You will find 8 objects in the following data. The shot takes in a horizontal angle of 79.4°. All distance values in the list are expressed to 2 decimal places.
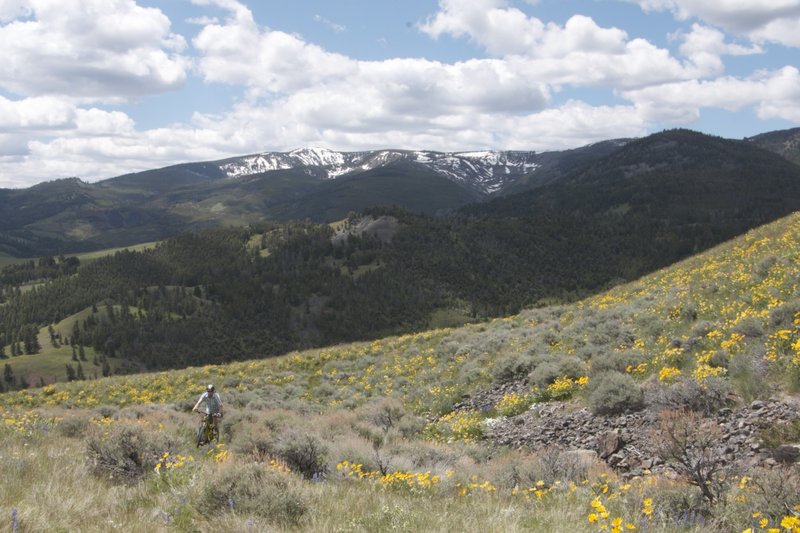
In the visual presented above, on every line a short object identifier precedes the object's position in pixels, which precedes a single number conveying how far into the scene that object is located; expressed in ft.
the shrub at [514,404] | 43.47
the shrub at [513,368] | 53.67
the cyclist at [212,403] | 43.67
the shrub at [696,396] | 28.58
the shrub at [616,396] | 33.19
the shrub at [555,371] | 45.34
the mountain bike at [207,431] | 41.86
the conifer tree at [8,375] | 328.33
